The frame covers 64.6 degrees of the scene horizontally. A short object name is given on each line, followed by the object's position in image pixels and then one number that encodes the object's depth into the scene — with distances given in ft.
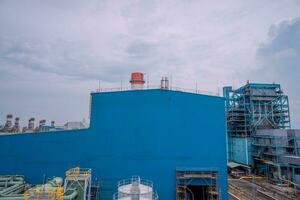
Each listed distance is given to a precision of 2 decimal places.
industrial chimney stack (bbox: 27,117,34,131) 176.14
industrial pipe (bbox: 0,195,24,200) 58.08
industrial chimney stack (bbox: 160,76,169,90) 80.55
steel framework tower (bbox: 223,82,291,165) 162.91
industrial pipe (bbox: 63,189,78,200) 58.06
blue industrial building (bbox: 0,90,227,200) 75.46
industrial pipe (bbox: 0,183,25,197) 61.47
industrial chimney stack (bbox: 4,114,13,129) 172.65
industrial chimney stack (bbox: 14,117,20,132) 174.25
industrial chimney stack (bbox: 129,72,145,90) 87.43
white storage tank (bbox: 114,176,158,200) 58.39
